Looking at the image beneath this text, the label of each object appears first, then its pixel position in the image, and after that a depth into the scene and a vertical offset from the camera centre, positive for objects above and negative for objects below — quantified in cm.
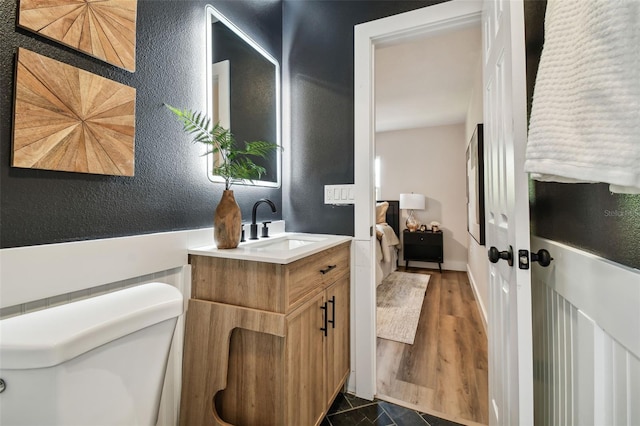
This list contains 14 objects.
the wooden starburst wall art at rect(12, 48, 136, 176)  73 +31
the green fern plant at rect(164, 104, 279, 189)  118 +36
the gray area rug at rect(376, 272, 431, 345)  234 -95
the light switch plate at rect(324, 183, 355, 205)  165 +15
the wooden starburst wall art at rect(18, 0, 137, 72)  76 +61
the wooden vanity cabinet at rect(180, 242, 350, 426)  100 -50
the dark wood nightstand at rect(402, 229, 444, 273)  441 -48
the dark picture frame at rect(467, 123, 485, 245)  242 +32
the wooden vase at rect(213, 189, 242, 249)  118 -2
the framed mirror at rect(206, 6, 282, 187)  137 +76
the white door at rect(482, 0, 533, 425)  78 +2
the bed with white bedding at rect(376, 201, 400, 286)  367 -31
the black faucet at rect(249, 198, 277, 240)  148 -4
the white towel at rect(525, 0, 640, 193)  43 +22
